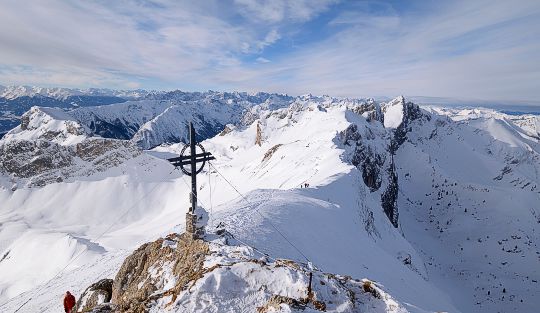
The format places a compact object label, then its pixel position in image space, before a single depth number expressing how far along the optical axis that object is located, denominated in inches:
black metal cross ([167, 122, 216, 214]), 577.6
